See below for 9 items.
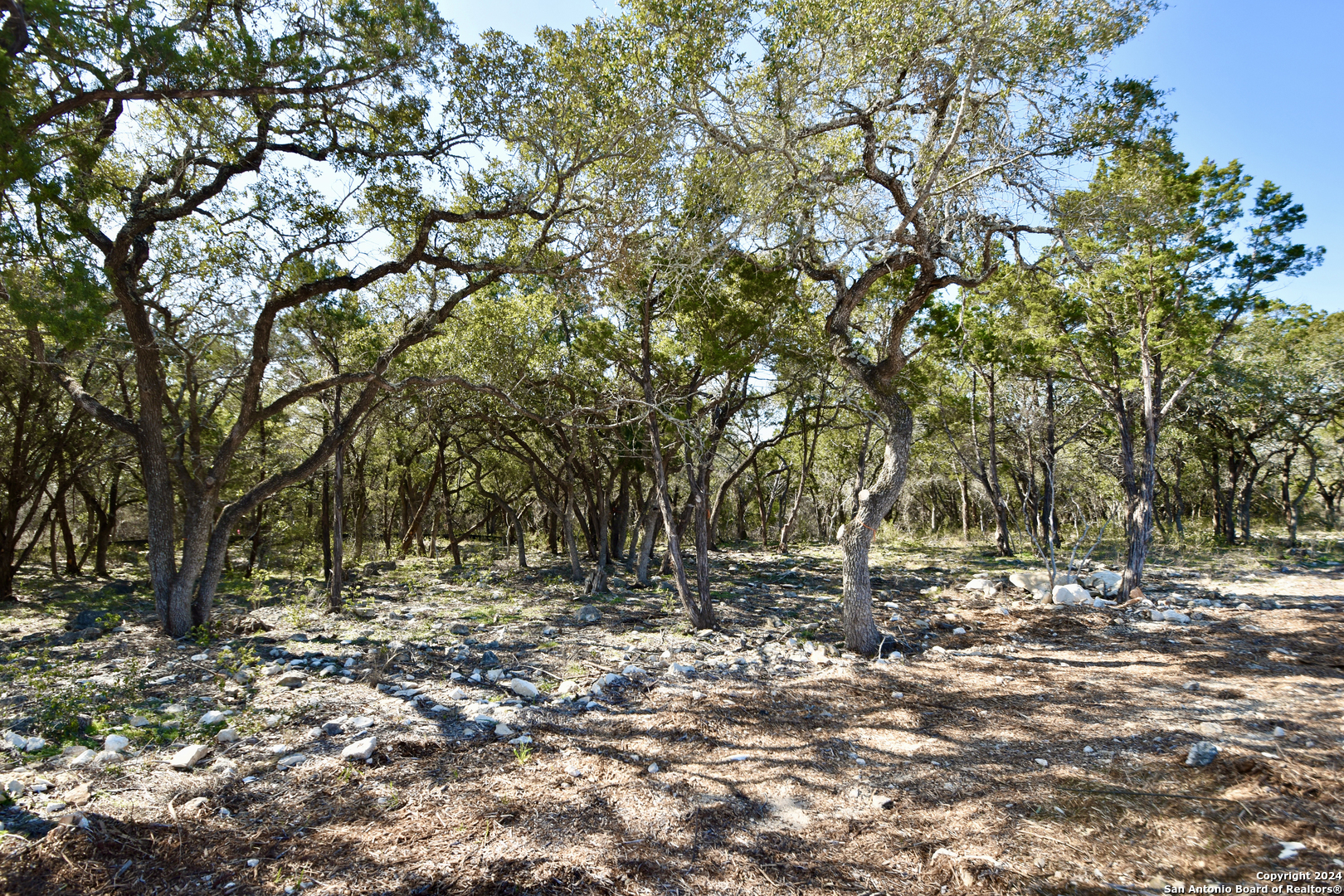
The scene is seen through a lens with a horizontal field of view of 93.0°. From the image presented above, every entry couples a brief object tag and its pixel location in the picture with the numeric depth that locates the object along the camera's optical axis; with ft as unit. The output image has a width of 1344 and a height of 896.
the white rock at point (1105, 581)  39.55
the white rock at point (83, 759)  14.25
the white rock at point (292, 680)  21.21
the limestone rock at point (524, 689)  21.48
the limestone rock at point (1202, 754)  13.83
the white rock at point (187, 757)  14.47
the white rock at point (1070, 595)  35.42
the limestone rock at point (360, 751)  15.34
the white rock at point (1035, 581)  38.42
